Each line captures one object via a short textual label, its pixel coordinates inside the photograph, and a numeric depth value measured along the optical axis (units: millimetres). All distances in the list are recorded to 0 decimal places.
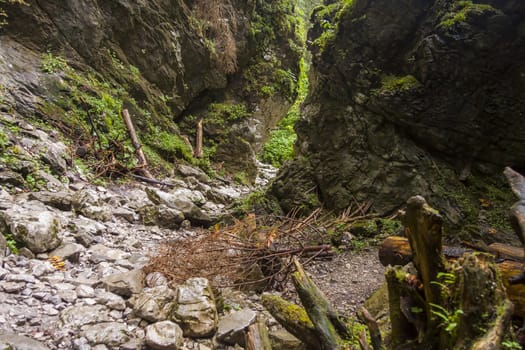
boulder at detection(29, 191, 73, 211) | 4516
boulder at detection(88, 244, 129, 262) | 3927
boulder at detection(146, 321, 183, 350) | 2490
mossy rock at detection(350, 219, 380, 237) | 6328
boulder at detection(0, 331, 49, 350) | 2057
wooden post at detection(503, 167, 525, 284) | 2053
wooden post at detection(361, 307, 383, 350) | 2104
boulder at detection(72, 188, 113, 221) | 4910
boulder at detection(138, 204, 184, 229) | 5965
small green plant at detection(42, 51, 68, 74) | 7625
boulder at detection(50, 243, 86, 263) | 3582
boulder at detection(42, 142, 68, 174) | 5641
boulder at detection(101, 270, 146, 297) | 3193
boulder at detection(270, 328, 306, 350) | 2870
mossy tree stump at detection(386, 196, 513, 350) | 1482
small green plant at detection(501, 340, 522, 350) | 1373
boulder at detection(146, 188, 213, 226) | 6680
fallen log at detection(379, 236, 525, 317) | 2215
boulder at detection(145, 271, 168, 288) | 3451
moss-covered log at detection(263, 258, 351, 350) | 2471
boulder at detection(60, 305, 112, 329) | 2568
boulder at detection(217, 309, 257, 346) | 2898
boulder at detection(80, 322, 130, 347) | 2436
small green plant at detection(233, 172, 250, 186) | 11953
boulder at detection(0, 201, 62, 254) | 3396
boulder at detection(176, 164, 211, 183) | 9495
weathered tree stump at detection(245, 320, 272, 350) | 2678
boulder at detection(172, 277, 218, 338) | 2812
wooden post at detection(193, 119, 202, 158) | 11586
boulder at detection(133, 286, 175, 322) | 2824
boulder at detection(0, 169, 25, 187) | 4488
